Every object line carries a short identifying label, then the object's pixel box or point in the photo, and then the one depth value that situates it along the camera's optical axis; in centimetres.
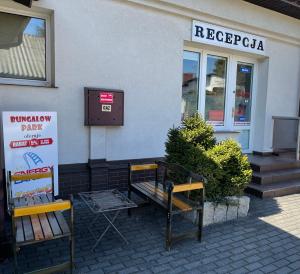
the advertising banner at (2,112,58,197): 376
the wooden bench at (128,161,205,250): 311
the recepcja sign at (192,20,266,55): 553
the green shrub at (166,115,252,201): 381
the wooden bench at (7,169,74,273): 233
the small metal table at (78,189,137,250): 306
